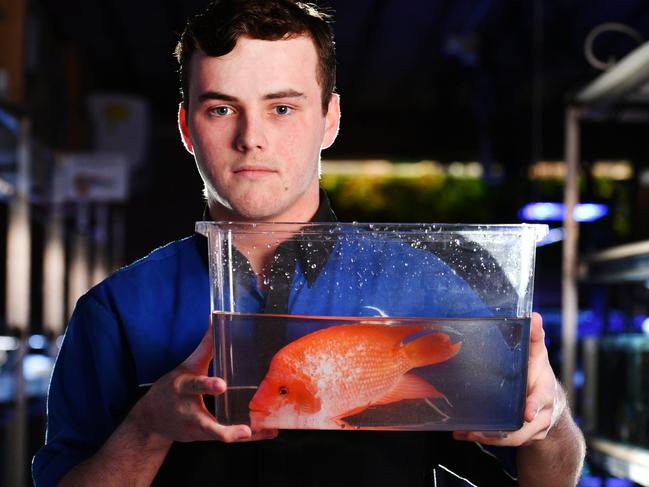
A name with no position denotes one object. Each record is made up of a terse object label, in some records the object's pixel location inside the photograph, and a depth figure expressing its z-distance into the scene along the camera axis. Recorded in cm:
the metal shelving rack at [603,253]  283
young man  122
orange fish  95
